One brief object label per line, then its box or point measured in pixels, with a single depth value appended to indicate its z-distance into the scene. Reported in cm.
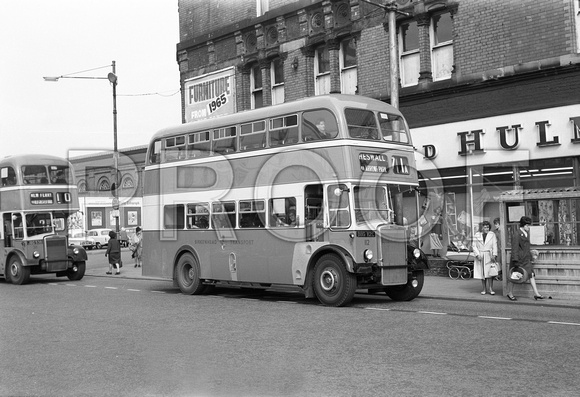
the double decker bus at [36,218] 2266
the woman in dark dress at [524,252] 1476
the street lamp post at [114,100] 2993
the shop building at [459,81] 1864
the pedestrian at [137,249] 2926
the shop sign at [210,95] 2919
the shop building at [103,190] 6100
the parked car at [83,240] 5325
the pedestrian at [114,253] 2645
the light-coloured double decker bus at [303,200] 1434
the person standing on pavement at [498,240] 1616
